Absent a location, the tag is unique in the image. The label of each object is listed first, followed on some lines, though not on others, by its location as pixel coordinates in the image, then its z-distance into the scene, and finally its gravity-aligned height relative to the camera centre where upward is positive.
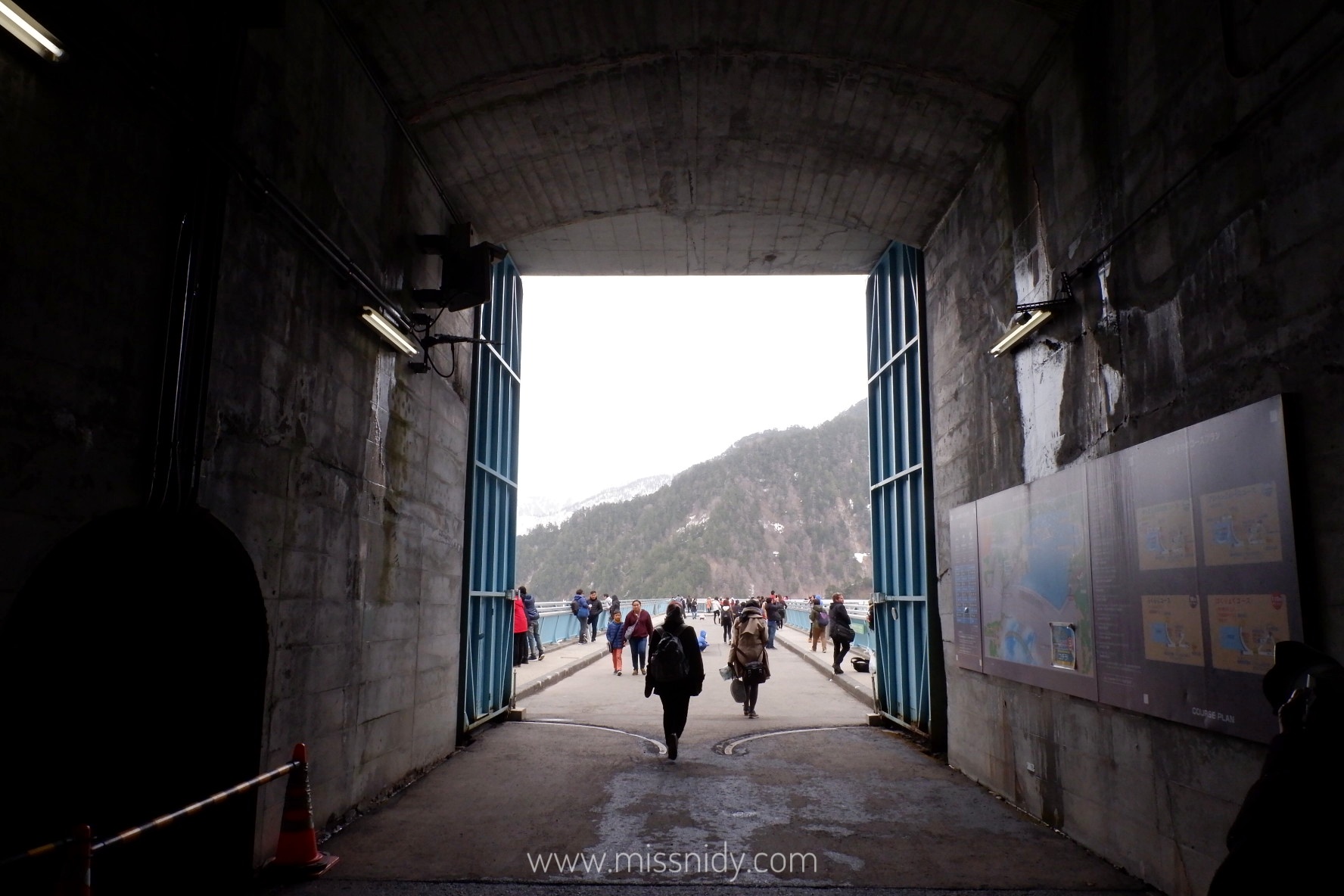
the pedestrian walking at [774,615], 32.38 -1.53
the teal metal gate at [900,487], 10.14 +1.15
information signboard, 4.14 +0.01
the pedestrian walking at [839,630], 18.39 -1.17
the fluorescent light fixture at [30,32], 3.07 +2.03
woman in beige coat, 12.02 -1.11
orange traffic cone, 5.11 -1.58
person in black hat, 2.22 -0.62
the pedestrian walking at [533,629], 20.75 -1.33
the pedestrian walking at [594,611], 28.88 -1.21
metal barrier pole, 3.38 -1.08
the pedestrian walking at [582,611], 27.89 -1.14
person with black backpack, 9.06 -1.08
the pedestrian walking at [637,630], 17.31 -1.11
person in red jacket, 16.39 -1.23
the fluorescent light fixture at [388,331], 6.62 +1.98
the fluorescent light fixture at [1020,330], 6.51 +1.96
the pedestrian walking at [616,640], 19.00 -1.45
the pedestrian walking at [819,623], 25.31 -1.39
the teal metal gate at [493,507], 10.45 +0.92
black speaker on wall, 8.21 +2.92
